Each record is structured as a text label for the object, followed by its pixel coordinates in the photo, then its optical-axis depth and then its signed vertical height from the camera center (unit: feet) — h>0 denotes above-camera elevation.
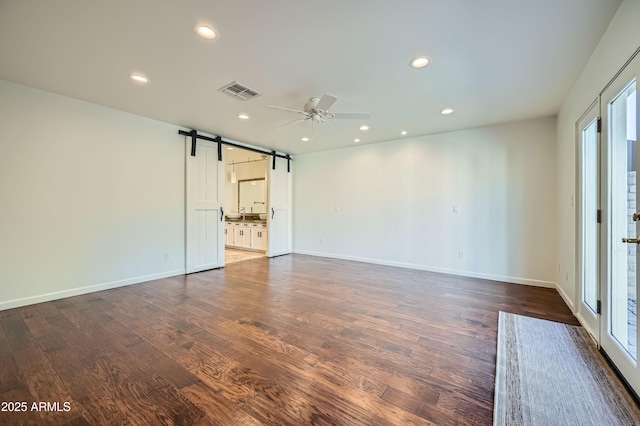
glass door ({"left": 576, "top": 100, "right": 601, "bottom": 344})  7.62 -0.15
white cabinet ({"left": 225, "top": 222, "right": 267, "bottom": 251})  23.10 -2.02
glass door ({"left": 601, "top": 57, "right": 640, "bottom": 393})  5.68 -0.28
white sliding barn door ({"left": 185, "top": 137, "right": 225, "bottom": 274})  15.43 +0.38
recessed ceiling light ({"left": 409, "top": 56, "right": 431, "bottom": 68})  7.89 +4.82
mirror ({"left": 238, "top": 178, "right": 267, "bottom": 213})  26.89 +1.99
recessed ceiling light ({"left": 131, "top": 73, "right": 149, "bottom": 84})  9.07 +4.93
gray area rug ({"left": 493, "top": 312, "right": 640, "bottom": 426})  4.87 -3.82
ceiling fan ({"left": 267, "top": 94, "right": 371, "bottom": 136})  9.77 +4.13
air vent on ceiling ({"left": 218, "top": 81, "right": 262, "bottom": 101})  9.70 +4.87
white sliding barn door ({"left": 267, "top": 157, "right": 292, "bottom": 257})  21.04 +0.36
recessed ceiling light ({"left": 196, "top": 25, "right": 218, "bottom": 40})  6.63 +4.83
